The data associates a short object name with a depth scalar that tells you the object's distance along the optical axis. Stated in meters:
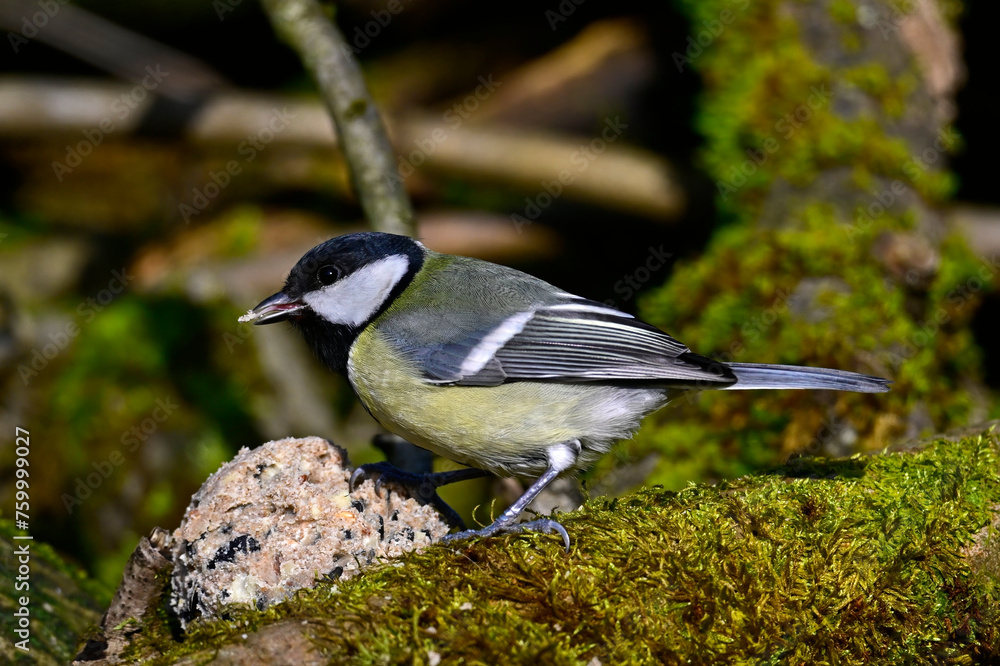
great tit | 4.65
